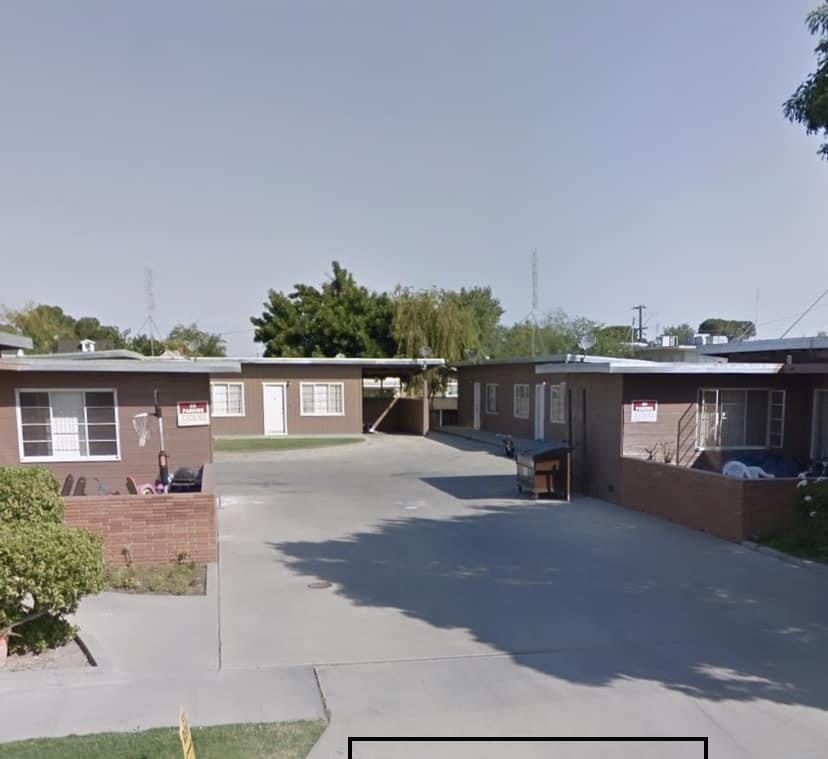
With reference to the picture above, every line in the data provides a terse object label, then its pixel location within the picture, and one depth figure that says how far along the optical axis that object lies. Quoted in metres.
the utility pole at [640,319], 56.38
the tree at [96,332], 51.00
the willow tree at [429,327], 32.09
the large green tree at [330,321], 33.72
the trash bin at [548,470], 13.27
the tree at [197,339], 53.37
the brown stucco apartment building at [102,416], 11.31
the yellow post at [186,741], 2.98
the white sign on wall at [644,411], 12.77
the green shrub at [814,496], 9.27
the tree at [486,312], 59.81
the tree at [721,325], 55.02
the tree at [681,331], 63.31
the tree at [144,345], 43.71
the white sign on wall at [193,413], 11.80
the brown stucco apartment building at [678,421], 12.37
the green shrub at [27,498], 6.74
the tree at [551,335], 50.56
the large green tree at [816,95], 6.11
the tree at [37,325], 40.53
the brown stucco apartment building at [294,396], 25.97
